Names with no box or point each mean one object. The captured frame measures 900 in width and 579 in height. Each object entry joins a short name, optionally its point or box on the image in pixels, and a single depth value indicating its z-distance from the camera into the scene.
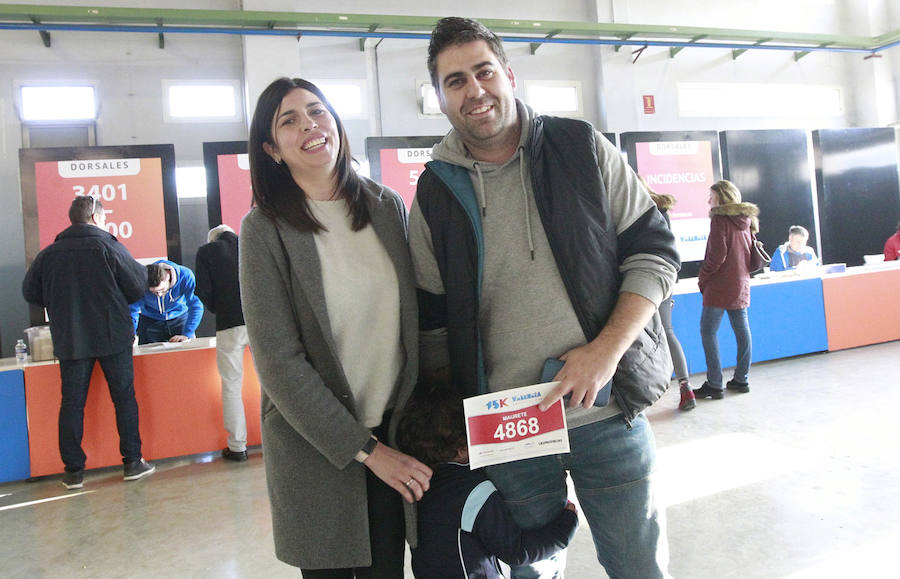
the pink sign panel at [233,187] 5.54
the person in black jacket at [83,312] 3.41
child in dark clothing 1.21
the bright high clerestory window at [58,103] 6.37
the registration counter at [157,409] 3.66
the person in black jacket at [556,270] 1.12
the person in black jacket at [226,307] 3.70
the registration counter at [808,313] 5.00
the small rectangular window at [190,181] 6.73
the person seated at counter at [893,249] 6.61
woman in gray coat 1.09
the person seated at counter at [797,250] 6.12
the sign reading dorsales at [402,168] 5.92
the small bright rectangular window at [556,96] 7.91
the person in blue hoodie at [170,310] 4.11
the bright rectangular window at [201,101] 6.78
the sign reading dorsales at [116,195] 5.13
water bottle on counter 3.76
